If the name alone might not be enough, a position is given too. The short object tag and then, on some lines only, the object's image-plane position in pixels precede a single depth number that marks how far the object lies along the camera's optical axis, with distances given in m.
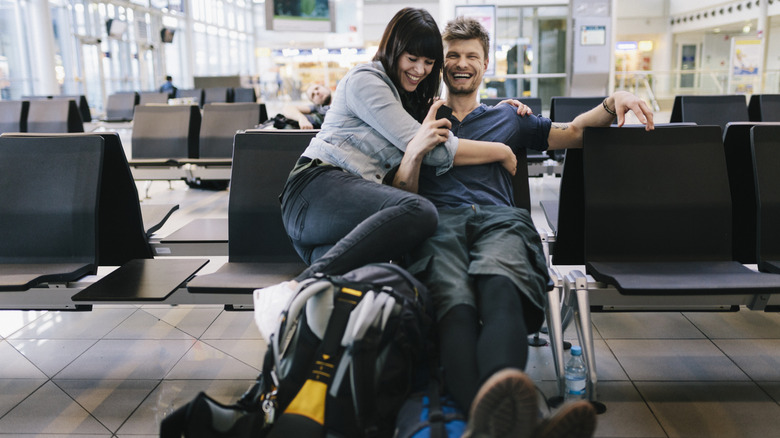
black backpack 1.38
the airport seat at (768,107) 5.13
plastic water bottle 2.13
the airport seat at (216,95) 10.23
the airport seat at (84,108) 9.58
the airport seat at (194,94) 10.51
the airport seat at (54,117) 6.66
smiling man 1.17
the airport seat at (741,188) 2.43
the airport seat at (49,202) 2.44
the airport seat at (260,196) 2.53
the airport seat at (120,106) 10.20
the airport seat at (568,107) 5.41
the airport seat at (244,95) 9.98
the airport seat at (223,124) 5.50
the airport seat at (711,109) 5.03
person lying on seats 5.31
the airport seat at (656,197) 2.35
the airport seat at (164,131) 5.57
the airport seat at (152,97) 9.74
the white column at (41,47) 12.34
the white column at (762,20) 14.83
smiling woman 1.83
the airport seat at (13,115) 6.57
